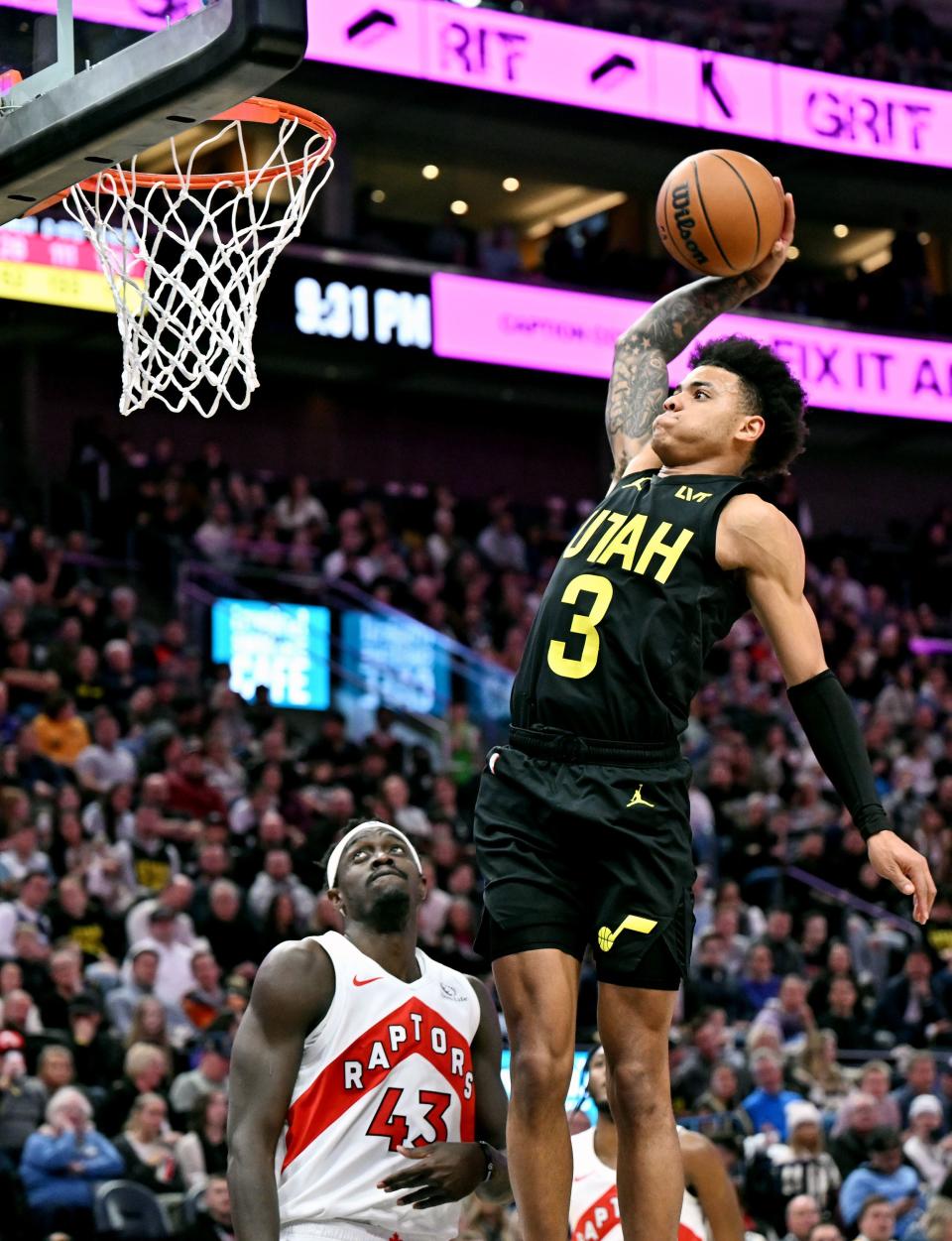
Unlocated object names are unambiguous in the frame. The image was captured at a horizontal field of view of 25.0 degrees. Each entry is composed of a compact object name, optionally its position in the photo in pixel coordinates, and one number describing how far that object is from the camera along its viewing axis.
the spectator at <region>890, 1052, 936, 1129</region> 13.08
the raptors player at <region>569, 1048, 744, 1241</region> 6.95
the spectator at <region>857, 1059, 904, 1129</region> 12.48
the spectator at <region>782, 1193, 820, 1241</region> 10.59
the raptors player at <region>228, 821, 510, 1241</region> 5.38
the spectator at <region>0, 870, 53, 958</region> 11.66
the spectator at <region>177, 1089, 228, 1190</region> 10.35
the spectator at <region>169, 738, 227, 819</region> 14.53
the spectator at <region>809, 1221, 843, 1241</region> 10.20
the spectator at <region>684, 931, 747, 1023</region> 14.04
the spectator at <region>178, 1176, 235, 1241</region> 9.59
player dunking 4.65
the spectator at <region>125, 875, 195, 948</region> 12.27
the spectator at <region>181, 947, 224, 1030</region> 11.88
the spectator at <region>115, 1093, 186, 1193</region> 10.16
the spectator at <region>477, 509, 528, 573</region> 21.11
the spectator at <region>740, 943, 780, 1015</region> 14.46
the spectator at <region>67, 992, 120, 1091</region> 10.82
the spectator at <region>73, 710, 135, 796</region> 14.31
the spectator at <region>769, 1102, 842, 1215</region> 11.40
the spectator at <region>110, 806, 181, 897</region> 13.17
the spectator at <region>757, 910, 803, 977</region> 15.06
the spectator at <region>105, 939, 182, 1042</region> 11.45
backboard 4.96
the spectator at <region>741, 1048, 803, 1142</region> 12.28
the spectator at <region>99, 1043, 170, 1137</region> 10.53
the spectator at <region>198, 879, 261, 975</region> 12.62
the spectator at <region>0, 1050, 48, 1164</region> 10.16
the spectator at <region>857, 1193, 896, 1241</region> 10.59
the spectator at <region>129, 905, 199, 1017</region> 11.97
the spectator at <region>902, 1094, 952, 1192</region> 12.23
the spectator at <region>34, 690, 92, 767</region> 14.52
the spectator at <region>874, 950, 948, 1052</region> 14.96
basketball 5.33
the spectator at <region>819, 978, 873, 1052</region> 14.41
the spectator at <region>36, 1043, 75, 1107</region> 10.24
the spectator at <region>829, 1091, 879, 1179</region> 12.03
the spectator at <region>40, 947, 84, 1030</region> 11.21
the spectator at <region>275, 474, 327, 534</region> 19.58
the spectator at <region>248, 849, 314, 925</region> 13.20
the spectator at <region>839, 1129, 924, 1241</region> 11.46
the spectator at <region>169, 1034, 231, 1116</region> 10.72
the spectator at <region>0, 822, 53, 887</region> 12.28
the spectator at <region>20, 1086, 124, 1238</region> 9.81
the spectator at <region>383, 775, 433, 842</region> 14.98
